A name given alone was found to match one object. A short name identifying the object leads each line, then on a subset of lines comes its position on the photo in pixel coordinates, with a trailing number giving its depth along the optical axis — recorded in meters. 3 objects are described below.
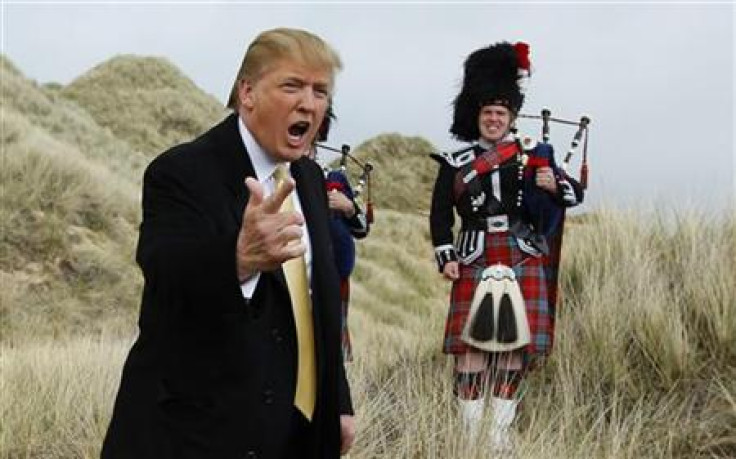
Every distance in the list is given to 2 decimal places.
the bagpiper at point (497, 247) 4.52
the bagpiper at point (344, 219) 5.31
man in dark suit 2.02
